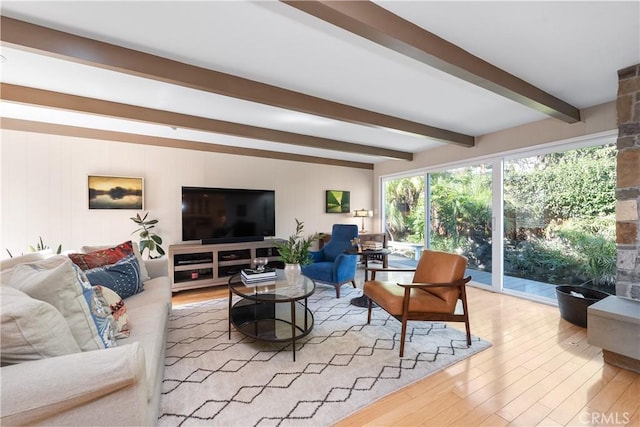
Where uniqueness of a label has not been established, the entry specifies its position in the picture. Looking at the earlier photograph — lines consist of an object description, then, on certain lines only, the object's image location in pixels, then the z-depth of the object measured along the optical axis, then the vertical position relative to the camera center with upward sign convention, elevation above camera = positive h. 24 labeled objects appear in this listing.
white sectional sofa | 0.92 -0.63
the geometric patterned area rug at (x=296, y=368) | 1.60 -1.16
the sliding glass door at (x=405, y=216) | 5.35 -0.08
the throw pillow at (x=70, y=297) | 1.26 -0.39
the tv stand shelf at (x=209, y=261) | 3.93 -0.72
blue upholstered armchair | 3.62 -0.72
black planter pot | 2.72 -0.96
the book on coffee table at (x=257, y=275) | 2.65 -0.62
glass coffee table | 2.25 -1.01
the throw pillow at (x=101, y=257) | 2.23 -0.36
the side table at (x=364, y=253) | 3.36 -0.53
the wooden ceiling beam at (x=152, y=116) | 2.53 +1.14
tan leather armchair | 2.25 -0.75
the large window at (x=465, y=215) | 4.21 -0.06
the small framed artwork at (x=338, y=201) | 5.82 +0.26
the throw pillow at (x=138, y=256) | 2.62 -0.42
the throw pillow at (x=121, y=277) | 2.12 -0.51
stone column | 2.31 +0.22
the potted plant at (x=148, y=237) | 3.92 -0.33
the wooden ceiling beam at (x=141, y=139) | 3.48 +1.16
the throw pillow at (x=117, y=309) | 1.65 -0.61
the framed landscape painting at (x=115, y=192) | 3.83 +0.34
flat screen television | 4.21 +0.00
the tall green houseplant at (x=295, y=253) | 2.73 -0.40
